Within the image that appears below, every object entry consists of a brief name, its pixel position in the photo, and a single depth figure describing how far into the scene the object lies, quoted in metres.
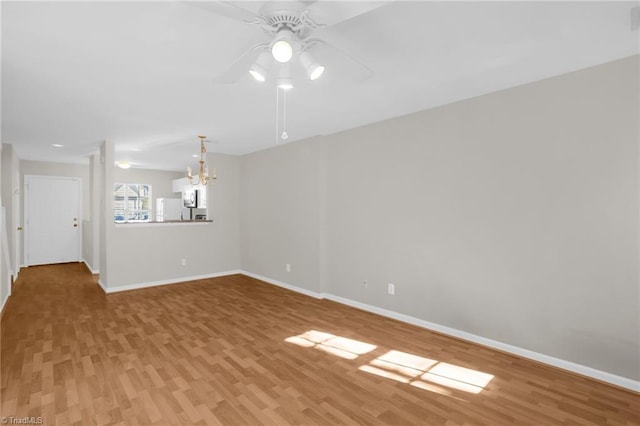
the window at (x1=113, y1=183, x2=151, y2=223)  8.54
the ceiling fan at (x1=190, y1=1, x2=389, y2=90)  1.32
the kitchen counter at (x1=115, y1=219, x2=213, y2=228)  5.22
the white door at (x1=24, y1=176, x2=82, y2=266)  6.89
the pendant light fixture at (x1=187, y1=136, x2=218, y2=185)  4.87
